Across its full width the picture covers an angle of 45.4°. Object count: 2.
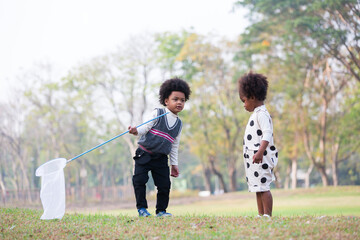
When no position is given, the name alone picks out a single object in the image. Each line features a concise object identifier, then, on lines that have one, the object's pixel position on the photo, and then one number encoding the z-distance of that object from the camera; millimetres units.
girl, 4602
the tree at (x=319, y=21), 16219
